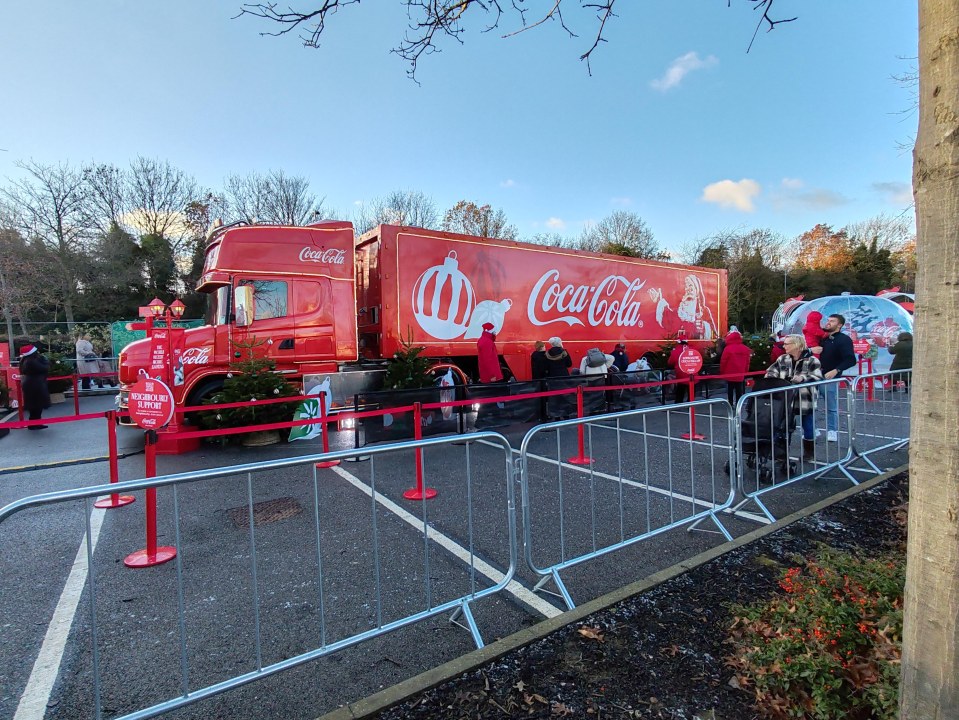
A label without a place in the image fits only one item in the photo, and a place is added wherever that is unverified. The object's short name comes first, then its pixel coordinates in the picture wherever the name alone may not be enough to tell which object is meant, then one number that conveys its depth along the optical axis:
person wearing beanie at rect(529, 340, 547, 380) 10.47
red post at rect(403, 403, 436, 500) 5.41
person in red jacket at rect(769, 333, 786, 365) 10.88
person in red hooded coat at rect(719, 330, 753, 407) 9.70
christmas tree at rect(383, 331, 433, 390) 8.91
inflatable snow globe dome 16.39
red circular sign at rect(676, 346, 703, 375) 9.23
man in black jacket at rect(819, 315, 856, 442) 7.16
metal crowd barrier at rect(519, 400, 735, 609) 3.83
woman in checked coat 5.66
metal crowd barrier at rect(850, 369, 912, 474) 7.29
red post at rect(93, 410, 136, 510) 4.94
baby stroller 5.11
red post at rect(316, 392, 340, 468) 5.88
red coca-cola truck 8.48
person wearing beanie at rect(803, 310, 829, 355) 7.99
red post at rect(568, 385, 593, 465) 6.60
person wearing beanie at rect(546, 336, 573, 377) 10.45
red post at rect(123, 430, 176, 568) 3.83
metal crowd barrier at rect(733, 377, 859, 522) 4.98
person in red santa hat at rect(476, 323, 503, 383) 9.84
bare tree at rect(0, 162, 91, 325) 24.78
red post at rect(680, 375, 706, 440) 7.86
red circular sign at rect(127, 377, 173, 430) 4.74
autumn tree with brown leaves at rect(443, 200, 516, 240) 39.25
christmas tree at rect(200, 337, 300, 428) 7.99
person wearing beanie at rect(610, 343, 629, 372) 12.70
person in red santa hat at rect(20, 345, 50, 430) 10.76
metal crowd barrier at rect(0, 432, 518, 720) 2.36
